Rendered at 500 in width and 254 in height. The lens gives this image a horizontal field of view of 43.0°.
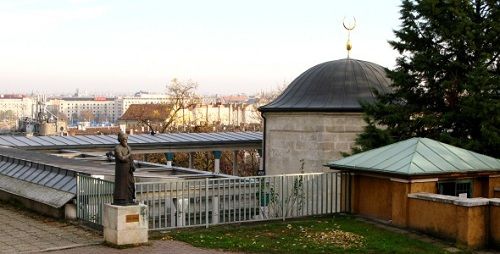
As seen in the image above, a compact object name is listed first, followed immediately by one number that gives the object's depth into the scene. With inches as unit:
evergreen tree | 671.1
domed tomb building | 871.1
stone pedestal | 449.7
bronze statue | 461.1
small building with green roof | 515.5
